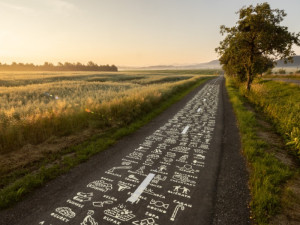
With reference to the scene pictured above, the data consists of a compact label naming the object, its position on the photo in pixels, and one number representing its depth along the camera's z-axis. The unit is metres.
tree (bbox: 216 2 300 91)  17.88
